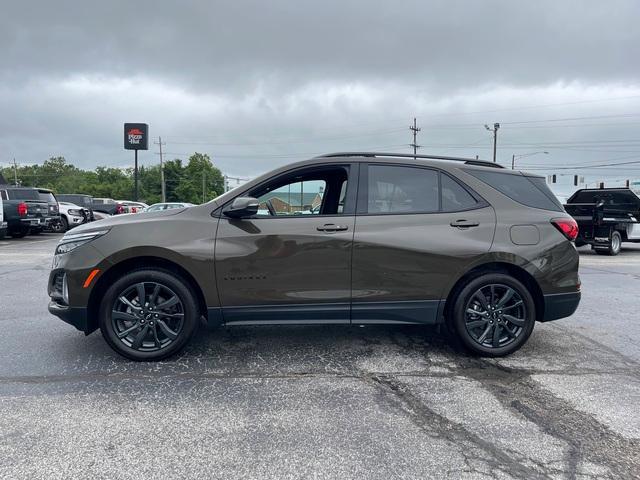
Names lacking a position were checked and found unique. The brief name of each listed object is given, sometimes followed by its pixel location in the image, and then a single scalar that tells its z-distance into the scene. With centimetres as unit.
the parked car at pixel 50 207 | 1672
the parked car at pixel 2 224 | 1300
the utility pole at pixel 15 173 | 10388
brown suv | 378
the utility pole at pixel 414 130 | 5359
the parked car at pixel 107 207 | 2858
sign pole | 4796
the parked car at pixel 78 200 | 2430
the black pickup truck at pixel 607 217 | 1270
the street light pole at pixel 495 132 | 4903
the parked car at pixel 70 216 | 2073
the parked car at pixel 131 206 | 3028
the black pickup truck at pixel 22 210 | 1514
